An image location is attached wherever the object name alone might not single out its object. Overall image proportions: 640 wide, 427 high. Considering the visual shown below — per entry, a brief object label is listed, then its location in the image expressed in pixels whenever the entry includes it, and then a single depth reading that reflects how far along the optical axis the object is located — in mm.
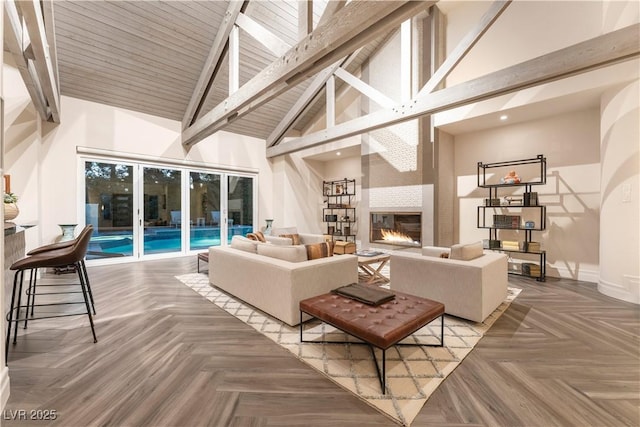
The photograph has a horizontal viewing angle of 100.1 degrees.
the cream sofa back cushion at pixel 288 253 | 2719
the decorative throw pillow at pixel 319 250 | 2857
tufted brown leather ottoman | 1678
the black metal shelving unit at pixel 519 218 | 4365
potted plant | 2713
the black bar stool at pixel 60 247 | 2287
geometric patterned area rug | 1605
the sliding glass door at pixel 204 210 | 6445
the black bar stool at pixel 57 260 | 2029
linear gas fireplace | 5695
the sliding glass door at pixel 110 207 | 5125
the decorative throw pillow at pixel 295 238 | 5172
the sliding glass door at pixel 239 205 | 7094
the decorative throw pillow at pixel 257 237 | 4562
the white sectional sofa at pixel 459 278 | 2553
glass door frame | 4992
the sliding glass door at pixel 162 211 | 5750
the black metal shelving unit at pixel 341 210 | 7473
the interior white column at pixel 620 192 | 3211
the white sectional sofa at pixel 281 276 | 2516
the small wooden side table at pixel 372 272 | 3789
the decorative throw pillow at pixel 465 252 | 2727
